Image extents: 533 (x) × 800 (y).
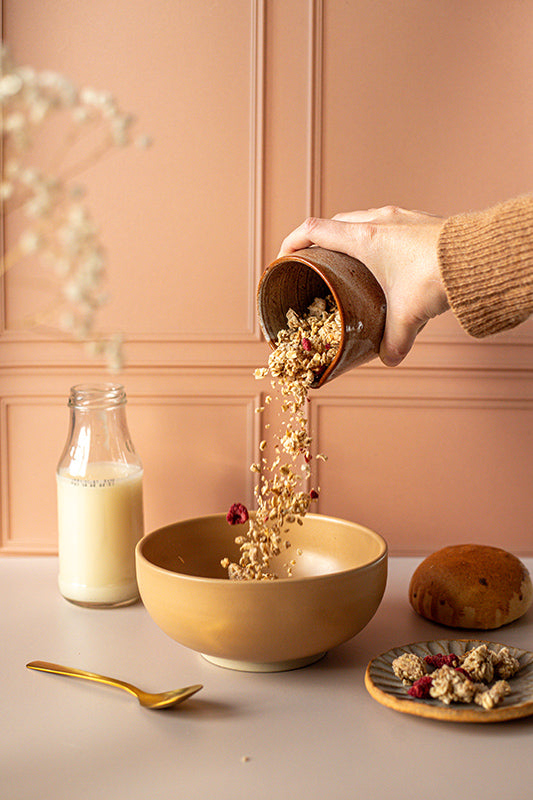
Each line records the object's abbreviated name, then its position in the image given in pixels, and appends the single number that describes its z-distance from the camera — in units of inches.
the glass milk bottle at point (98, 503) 49.6
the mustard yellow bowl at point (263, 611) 36.3
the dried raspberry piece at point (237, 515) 45.3
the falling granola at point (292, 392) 40.0
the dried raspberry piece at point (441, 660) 37.6
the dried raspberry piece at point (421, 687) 35.1
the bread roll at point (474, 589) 45.5
